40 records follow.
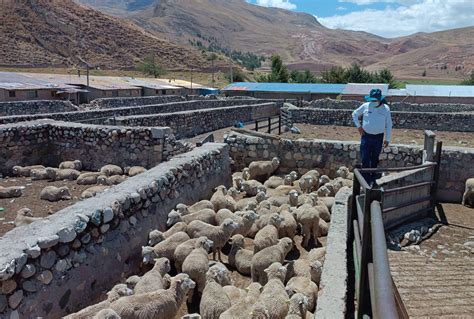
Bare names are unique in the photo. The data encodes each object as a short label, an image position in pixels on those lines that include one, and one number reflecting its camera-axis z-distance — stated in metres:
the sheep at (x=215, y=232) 6.85
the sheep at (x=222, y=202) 8.62
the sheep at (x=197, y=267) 5.76
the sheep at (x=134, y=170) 11.10
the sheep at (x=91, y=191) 9.33
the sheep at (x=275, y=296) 4.77
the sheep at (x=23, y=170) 11.73
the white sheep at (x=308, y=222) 7.44
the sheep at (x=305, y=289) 5.17
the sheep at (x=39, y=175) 11.33
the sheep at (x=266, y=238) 6.64
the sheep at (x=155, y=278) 5.28
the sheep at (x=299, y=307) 4.74
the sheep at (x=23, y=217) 7.37
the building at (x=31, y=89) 29.38
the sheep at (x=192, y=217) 7.49
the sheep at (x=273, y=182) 10.70
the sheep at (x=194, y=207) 7.84
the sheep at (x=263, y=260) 6.01
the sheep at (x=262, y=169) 11.51
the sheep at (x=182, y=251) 6.21
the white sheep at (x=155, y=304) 4.63
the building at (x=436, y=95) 40.66
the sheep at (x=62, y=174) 11.34
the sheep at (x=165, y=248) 6.24
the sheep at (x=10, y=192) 9.79
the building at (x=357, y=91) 40.81
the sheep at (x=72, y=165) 12.01
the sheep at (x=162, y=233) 6.72
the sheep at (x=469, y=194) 9.91
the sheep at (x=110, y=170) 11.34
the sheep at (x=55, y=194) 9.59
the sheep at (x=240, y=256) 6.48
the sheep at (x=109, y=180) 10.62
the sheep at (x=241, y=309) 4.53
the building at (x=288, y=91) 43.06
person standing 7.77
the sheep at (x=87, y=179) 10.93
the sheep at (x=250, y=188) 10.20
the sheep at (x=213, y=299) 4.88
